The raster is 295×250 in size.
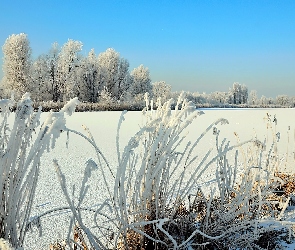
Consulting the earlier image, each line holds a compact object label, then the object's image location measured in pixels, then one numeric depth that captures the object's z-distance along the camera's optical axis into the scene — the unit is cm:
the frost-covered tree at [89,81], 3116
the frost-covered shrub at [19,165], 99
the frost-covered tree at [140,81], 3597
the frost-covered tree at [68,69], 2988
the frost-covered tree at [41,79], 2925
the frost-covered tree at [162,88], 4295
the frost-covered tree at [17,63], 2727
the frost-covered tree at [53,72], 3030
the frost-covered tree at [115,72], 3369
